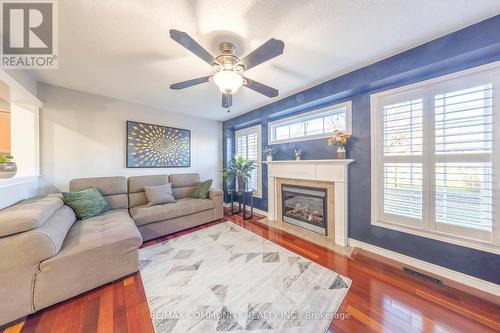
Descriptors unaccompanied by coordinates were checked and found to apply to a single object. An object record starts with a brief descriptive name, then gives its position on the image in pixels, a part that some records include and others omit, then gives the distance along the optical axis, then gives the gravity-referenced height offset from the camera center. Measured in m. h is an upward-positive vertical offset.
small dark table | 3.65 -0.80
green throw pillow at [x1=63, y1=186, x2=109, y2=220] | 2.26 -0.52
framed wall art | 3.29 +0.42
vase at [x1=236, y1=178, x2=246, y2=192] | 3.68 -0.45
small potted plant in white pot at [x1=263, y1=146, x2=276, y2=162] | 3.50 +0.27
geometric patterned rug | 1.30 -1.21
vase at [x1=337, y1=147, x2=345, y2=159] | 2.46 +0.19
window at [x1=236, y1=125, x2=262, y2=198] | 3.90 +0.37
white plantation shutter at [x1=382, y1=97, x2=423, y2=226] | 1.94 +0.05
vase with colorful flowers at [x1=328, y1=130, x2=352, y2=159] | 2.42 +0.36
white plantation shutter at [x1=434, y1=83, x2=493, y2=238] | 1.58 +0.06
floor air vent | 1.70 -1.19
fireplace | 2.82 -0.78
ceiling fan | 1.24 +0.90
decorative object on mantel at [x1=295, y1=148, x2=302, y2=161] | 3.05 +0.18
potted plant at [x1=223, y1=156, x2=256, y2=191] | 3.67 -0.13
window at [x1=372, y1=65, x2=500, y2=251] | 1.58 +0.06
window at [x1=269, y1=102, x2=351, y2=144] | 2.61 +0.73
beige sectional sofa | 1.28 -0.78
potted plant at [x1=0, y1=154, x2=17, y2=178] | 1.71 -0.01
